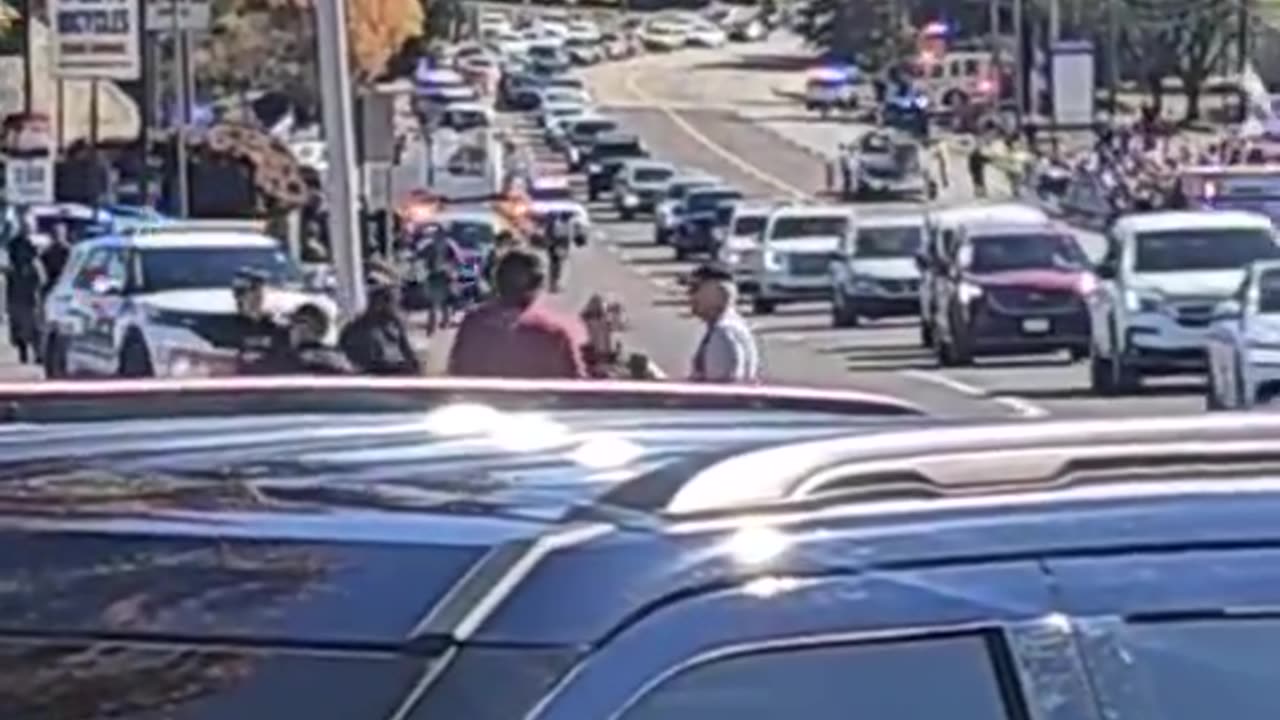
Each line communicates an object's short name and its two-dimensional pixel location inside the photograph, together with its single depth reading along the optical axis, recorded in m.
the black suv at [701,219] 79.94
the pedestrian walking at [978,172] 97.38
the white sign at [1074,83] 92.69
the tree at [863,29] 146.75
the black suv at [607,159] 105.94
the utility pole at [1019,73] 115.69
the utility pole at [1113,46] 115.69
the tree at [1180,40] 116.12
